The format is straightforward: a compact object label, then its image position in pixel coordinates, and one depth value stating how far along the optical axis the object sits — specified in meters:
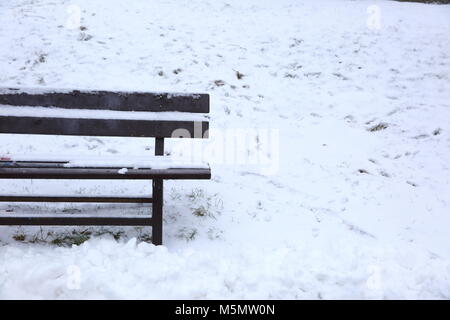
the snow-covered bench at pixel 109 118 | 3.30
